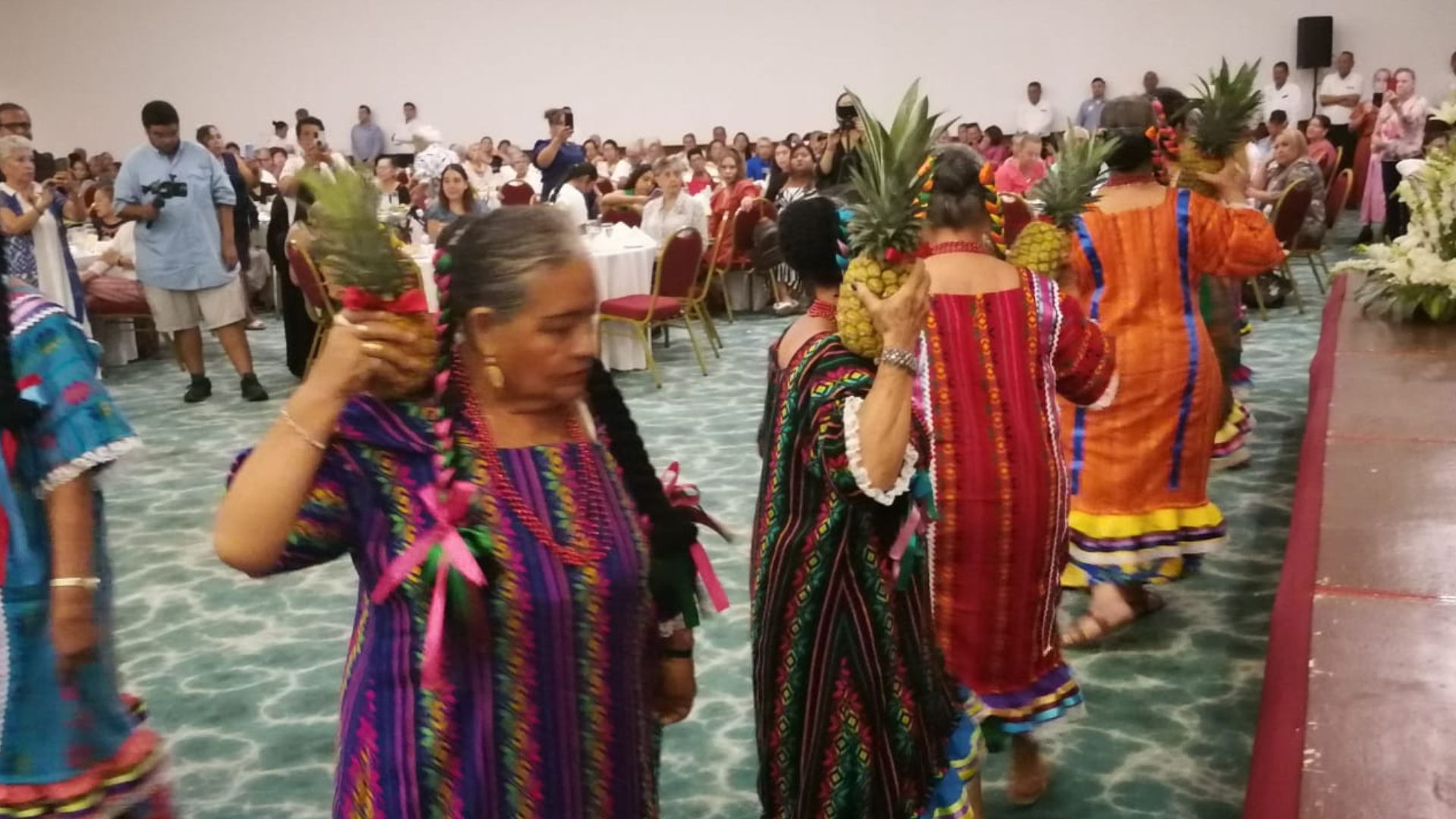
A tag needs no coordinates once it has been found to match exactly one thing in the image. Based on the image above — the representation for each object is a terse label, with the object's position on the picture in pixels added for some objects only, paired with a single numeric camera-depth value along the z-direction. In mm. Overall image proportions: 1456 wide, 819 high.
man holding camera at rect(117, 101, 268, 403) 6605
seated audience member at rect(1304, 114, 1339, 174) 11016
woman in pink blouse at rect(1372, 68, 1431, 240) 12000
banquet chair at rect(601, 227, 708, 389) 7105
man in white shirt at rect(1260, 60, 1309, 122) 14852
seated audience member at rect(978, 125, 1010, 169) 13594
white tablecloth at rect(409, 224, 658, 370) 7496
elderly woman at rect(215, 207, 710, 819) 1404
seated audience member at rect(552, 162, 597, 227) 9633
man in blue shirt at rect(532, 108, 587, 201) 10516
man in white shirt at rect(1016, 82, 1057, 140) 16656
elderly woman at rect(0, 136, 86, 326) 5703
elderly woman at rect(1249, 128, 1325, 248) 8445
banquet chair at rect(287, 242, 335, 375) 6551
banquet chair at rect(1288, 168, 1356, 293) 9422
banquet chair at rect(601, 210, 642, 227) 9969
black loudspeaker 15219
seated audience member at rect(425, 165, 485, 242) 7355
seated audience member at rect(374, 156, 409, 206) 8914
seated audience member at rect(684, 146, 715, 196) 11562
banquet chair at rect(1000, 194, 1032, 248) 7688
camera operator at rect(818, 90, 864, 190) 7070
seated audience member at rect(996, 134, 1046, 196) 10016
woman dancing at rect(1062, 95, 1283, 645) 3377
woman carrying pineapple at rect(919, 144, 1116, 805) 2438
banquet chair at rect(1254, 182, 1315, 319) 7891
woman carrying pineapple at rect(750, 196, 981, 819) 2094
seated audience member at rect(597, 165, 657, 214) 10070
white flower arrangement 3920
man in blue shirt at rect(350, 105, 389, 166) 18172
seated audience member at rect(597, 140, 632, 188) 13602
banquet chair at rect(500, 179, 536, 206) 10031
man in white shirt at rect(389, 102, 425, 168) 18047
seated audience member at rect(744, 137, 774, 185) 13789
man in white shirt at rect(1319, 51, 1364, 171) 14820
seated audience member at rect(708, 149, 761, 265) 8867
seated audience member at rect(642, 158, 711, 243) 8594
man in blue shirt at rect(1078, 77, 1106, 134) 15758
